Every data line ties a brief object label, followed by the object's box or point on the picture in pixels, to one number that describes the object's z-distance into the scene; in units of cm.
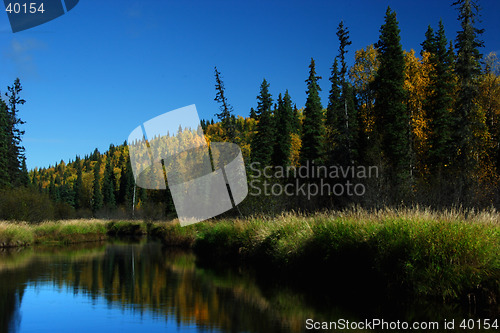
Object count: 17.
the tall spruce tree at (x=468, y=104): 2769
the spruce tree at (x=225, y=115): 3616
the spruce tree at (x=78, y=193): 9912
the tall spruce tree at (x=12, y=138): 5444
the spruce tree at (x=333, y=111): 3725
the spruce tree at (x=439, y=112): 3112
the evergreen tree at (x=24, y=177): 5801
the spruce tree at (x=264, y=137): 5703
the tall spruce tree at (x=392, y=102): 3166
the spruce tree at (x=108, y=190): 9257
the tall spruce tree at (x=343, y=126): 3425
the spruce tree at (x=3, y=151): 4560
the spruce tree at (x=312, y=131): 4744
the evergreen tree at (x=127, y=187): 8150
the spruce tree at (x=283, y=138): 5547
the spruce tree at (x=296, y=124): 7050
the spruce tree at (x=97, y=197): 9062
